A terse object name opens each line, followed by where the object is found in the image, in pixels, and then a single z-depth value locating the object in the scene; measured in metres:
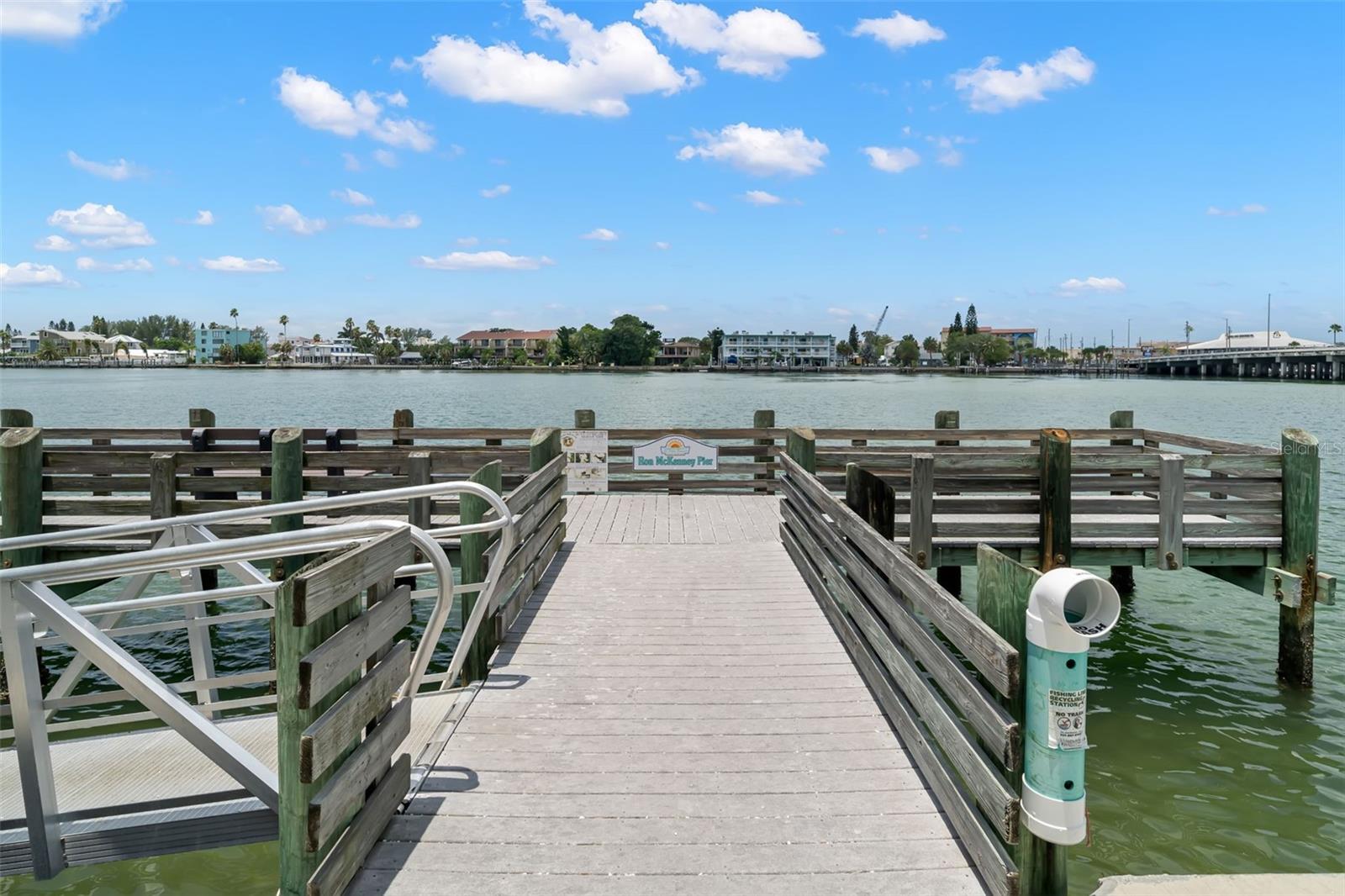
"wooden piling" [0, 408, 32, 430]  13.00
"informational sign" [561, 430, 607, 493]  13.46
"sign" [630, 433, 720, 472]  13.43
